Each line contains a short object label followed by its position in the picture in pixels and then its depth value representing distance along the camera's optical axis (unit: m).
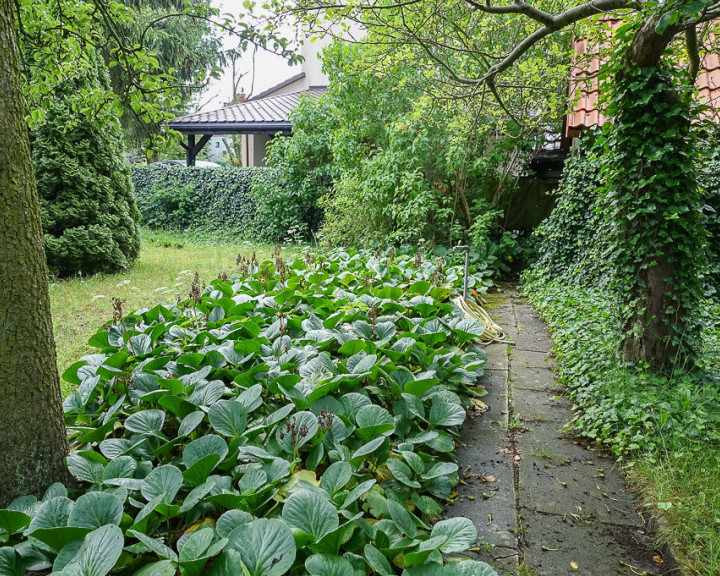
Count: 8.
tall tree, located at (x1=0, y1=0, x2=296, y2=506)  1.52
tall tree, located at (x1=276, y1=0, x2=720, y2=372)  2.75
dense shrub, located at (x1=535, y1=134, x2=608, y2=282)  5.22
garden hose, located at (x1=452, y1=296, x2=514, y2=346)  4.04
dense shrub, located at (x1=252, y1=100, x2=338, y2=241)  10.24
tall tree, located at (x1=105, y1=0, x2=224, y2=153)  16.84
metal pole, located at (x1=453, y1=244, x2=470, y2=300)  4.45
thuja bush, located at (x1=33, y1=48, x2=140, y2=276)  6.43
